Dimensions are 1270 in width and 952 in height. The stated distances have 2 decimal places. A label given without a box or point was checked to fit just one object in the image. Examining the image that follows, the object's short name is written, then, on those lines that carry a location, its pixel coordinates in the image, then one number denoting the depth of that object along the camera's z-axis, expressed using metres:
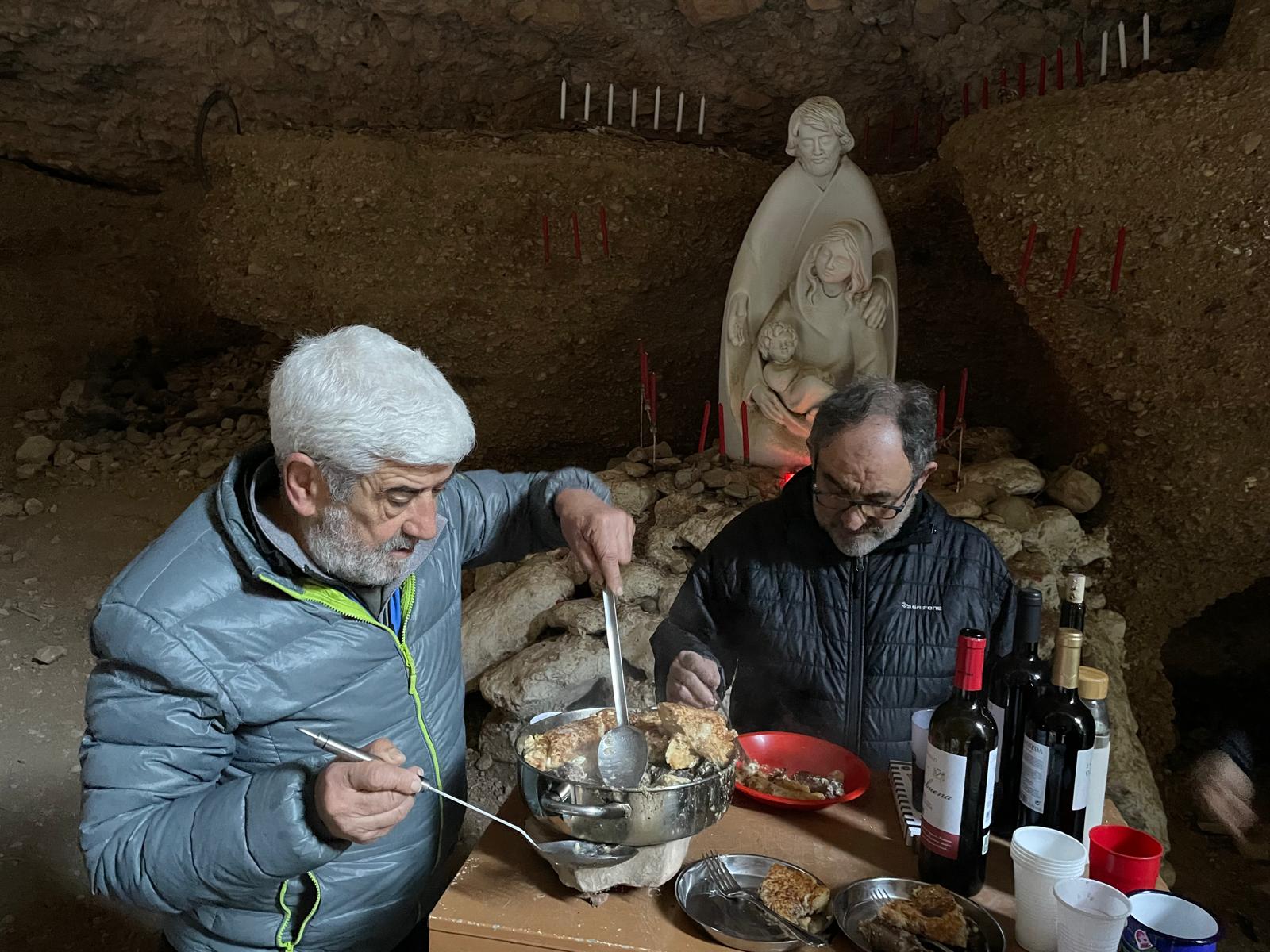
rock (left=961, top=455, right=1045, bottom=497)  4.15
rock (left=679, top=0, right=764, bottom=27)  5.25
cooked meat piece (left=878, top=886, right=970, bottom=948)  1.29
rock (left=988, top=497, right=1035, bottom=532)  4.00
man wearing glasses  2.13
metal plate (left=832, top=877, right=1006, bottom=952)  1.31
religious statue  4.22
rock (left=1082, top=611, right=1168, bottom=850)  3.56
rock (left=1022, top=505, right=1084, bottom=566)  4.05
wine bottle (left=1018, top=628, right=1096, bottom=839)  1.38
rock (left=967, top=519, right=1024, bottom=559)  3.88
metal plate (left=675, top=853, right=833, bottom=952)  1.30
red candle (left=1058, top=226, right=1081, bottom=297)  3.80
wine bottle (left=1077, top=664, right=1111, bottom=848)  1.39
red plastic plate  1.77
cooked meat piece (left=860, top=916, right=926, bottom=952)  1.26
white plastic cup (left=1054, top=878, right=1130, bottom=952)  1.17
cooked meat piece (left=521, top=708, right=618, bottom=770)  1.47
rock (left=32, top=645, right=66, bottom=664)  4.48
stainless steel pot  1.34
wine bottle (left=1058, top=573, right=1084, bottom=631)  1.55
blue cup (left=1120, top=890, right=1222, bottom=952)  1.17
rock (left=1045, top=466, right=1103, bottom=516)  4.20
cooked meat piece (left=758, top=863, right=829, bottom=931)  1.35
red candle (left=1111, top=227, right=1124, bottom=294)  3.69
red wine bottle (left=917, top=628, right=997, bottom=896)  1.35
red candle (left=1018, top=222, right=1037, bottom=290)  3.92
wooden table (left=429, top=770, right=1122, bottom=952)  1.35
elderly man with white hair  1.32
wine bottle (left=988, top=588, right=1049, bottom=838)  1.51
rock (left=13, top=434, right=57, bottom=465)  6.18
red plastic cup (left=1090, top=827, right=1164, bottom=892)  1.32
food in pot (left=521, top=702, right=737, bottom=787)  1.46
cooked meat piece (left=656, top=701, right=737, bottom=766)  1.49
